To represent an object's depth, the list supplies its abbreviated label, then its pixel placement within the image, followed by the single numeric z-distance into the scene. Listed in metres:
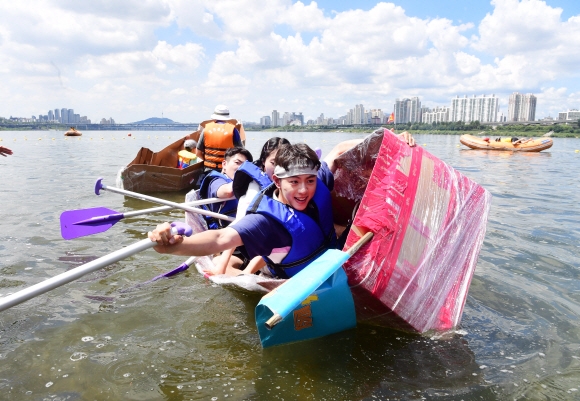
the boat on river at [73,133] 53.04
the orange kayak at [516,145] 23.98
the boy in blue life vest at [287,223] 2.72
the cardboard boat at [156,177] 9.02
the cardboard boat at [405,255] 2.90
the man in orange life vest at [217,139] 7.51
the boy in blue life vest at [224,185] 4.71
